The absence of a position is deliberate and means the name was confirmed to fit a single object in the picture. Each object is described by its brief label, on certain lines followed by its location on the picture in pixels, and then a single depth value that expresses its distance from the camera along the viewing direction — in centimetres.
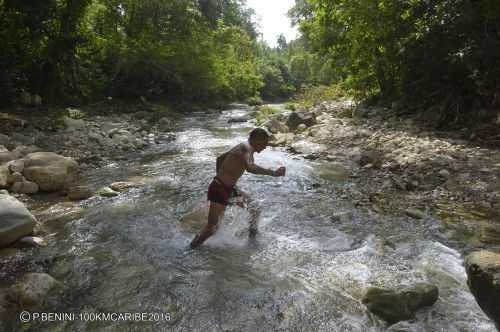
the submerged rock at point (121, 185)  645
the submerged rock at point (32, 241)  411
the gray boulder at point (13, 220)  396
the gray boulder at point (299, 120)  1315
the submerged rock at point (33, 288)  307
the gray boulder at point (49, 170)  612
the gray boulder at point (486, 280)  283
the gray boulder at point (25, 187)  583
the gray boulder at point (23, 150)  728
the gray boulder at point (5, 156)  670
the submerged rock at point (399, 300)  291
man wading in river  412
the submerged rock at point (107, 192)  611
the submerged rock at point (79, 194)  589
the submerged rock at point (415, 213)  504
